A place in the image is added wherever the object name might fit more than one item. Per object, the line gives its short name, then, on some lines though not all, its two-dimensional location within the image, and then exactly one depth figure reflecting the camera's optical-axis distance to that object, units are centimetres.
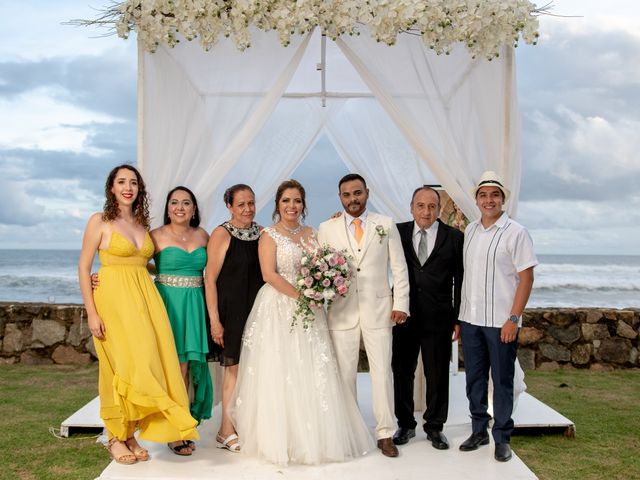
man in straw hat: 435
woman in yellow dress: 423
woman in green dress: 452
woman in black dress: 453
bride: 432
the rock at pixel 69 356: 831
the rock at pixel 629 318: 799
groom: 444
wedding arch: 471
